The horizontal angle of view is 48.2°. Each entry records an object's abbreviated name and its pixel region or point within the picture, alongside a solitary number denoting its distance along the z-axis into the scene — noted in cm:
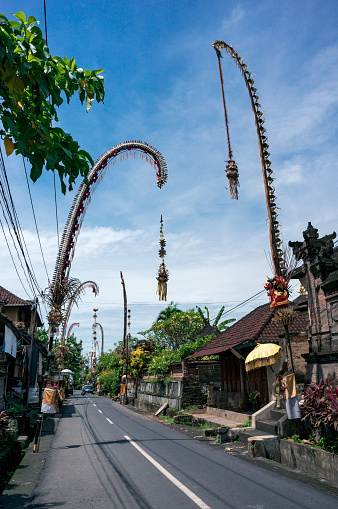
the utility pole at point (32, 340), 1605
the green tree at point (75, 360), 7931
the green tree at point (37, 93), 362
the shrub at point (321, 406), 873
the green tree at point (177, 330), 4291
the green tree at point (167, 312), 5269
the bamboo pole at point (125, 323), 3903
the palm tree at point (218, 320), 3873
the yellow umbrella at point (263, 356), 1341
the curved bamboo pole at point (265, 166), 1103
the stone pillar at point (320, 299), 1109
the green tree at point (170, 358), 2870
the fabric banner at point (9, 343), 1731
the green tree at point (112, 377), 5175
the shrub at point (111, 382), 5151
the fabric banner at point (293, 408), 1040
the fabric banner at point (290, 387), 1048
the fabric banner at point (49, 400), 1389
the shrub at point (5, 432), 1183
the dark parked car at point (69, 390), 5309
